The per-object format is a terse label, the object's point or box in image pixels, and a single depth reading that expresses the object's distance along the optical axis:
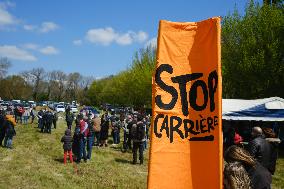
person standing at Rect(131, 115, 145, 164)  15.22
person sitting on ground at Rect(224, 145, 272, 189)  4.55
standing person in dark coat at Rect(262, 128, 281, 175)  7.79
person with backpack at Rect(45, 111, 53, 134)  27.22
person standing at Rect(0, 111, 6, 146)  18.70
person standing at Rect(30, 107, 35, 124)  35.87
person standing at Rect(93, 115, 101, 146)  18.73
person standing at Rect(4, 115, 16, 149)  18.41
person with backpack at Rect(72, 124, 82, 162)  15.02
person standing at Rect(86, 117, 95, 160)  15.81
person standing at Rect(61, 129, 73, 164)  15.03
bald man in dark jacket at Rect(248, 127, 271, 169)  7.01
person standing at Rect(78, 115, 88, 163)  15.01
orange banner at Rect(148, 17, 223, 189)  4.76
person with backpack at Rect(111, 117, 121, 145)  21.66
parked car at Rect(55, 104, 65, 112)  59.69
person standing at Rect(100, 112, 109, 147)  20.46
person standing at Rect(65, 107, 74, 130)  26.22
